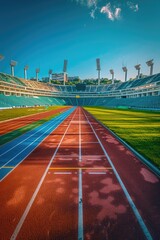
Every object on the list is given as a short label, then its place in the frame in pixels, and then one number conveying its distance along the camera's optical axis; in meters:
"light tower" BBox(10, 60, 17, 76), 86.81
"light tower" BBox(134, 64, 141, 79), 92.31
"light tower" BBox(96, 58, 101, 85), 112.70
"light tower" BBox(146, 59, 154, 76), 79.60
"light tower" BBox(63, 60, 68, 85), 120.31
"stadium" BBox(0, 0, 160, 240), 3.72
